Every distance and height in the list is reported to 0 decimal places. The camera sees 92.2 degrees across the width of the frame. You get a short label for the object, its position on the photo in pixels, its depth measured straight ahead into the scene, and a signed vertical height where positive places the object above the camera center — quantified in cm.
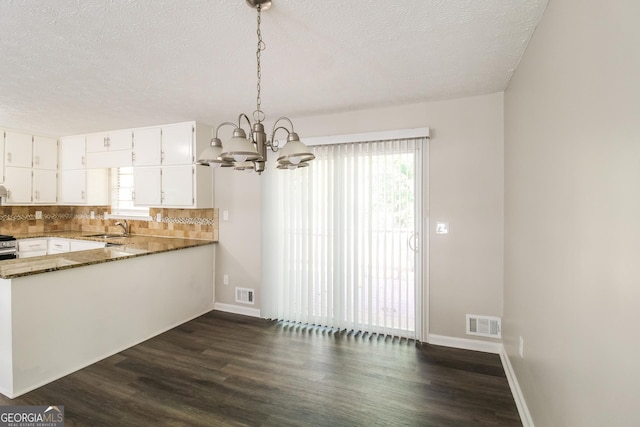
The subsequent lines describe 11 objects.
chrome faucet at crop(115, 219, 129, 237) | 470 -16
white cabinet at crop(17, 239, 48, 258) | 432 -44
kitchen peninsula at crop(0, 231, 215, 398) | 223 -79
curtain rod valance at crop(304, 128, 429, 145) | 303 +83
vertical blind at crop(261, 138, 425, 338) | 315 -25
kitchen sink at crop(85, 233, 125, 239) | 452 -29
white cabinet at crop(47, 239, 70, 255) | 436 -42
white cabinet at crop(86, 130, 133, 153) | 421 +106
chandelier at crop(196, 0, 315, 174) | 153 +35
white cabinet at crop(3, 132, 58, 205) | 436 +70
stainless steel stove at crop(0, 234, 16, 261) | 406 -41
